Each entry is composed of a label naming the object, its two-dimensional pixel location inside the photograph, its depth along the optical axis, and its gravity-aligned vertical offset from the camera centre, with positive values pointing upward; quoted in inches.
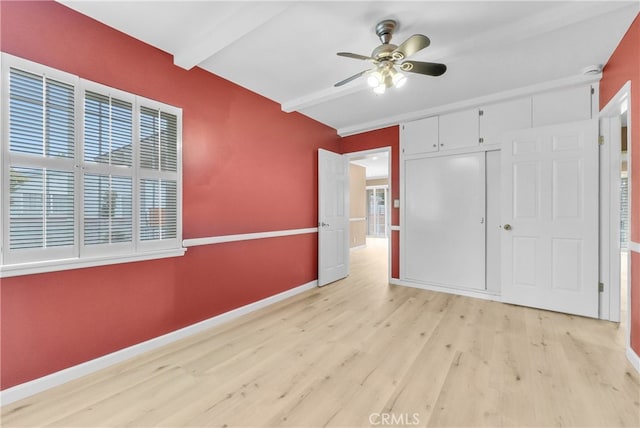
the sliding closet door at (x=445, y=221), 138.9 -2.6
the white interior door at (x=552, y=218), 110.9 -0.6
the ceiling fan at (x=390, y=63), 75.2 +45.4
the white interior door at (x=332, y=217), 160.7 -0.7
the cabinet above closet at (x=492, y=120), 115.6 +47.2
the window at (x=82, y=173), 64.2 +11.7
